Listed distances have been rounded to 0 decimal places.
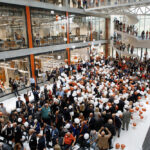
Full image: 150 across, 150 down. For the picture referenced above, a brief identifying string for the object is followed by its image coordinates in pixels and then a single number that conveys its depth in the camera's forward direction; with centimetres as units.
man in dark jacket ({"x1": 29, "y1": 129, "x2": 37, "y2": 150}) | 635
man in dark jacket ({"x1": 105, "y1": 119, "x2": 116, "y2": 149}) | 675
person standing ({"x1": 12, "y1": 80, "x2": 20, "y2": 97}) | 1309
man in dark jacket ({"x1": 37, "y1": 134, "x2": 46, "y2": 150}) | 619
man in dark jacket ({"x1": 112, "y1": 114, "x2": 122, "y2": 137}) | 751
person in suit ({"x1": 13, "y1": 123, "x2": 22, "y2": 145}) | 681
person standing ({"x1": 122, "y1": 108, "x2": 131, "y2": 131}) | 812
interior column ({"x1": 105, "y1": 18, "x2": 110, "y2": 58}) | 2762
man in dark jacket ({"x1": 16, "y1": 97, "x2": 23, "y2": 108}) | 919
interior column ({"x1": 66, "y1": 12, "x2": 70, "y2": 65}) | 1924
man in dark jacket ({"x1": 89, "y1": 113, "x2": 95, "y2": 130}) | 749
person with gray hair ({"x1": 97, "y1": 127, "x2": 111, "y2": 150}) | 621
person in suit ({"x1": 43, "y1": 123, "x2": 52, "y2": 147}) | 698
